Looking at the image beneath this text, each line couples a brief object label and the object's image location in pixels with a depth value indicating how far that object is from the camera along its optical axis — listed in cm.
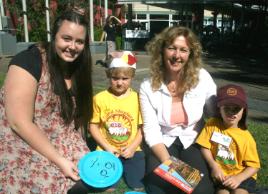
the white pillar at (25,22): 1383
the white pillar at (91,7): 1449
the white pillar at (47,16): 1375
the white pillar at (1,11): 1416
